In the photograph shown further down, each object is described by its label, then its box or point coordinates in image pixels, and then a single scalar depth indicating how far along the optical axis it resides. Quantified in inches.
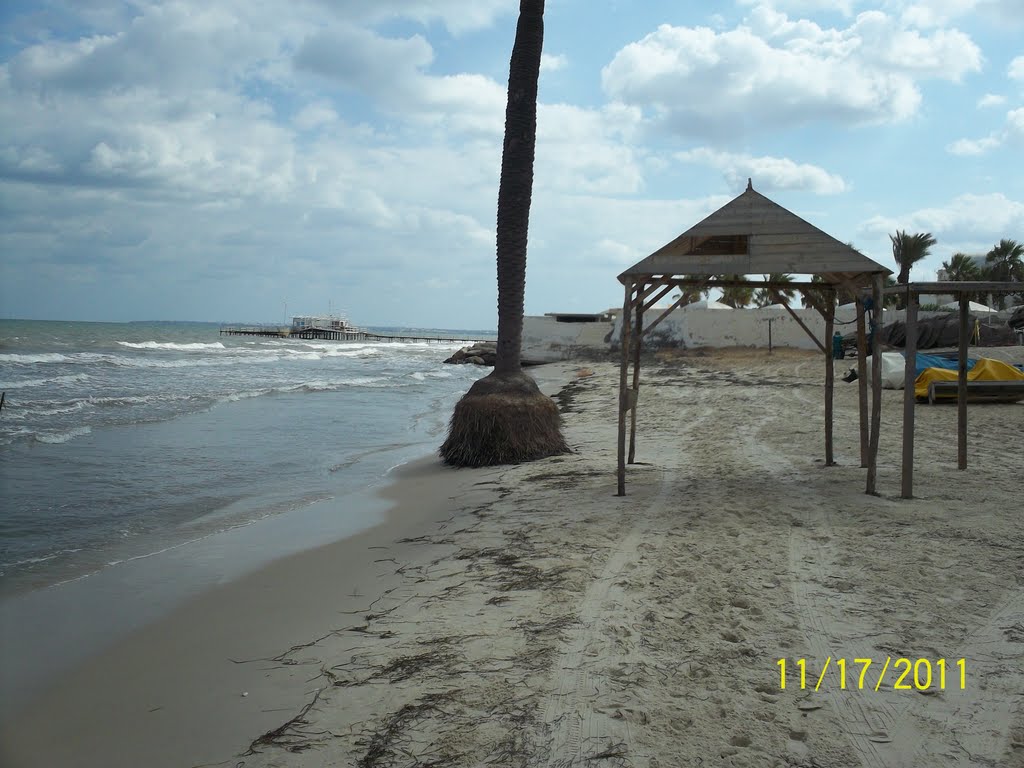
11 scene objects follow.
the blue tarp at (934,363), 677.3
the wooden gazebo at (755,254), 296.0
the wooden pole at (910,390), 291.9
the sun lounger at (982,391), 597.6
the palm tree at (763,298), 1780.8
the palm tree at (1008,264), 1657.2
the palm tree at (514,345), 429.1
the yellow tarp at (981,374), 619.5
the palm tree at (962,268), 1704.0
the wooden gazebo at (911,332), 293.3
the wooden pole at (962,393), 358.0
